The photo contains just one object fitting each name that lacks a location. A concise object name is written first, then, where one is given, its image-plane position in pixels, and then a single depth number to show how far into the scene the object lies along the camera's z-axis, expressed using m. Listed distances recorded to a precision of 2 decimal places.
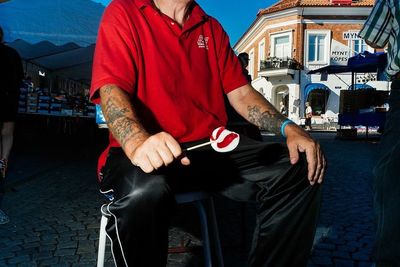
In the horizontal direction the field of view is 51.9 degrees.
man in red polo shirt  1.28
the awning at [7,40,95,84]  9.55
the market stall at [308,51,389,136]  12.69
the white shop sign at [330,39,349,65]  30.72
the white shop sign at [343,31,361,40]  30.47
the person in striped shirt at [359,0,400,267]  1.60
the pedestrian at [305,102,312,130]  26.38
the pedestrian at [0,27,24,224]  4.59
